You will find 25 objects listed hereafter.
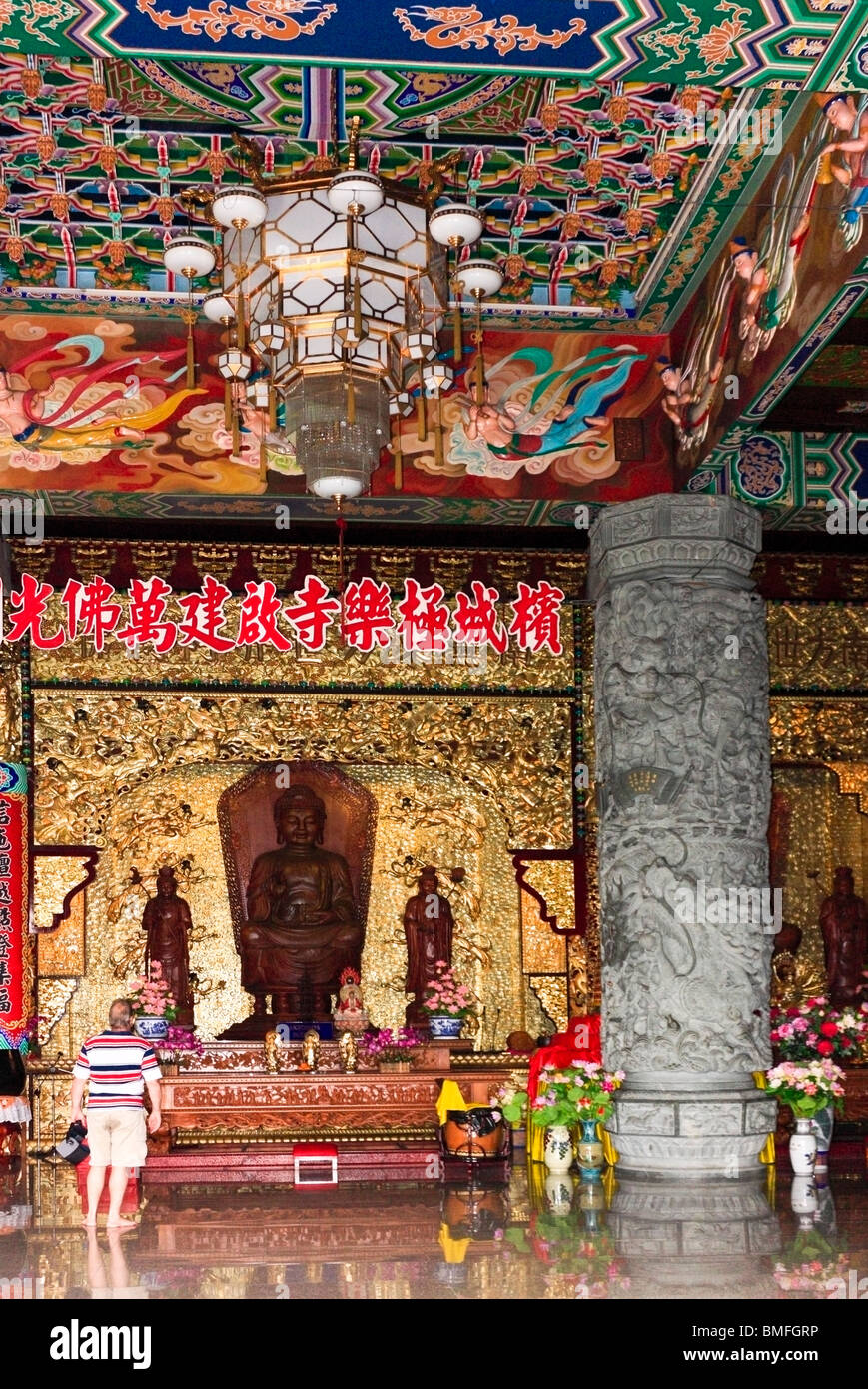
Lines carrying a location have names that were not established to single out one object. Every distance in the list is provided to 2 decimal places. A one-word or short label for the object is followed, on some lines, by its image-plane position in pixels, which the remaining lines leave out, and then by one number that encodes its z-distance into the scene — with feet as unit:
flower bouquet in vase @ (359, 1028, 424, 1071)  34.35
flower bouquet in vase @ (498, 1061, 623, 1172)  28.37
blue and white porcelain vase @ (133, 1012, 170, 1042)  35.06
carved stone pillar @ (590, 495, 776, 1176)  27.73
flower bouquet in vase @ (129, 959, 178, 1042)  35.12
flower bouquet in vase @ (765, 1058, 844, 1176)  28.68
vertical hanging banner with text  35.35
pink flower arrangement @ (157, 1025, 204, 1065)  34.19
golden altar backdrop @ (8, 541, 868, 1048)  38.34
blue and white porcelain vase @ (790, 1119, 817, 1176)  28.60
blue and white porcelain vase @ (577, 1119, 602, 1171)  28.68
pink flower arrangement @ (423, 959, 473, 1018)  36.52
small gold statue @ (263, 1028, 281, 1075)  33.60
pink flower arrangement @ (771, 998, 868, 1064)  31.24
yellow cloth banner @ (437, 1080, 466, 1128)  30.19
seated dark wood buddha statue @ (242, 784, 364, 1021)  38.27
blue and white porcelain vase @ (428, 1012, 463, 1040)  35.94
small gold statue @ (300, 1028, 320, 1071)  33.81
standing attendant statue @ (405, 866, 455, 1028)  38.24
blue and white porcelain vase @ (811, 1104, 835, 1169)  29.30
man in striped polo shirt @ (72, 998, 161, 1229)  24.20
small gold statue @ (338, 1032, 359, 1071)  34.19
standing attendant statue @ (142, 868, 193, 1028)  37.73
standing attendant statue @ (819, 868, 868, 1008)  38.09
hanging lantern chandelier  21.99
